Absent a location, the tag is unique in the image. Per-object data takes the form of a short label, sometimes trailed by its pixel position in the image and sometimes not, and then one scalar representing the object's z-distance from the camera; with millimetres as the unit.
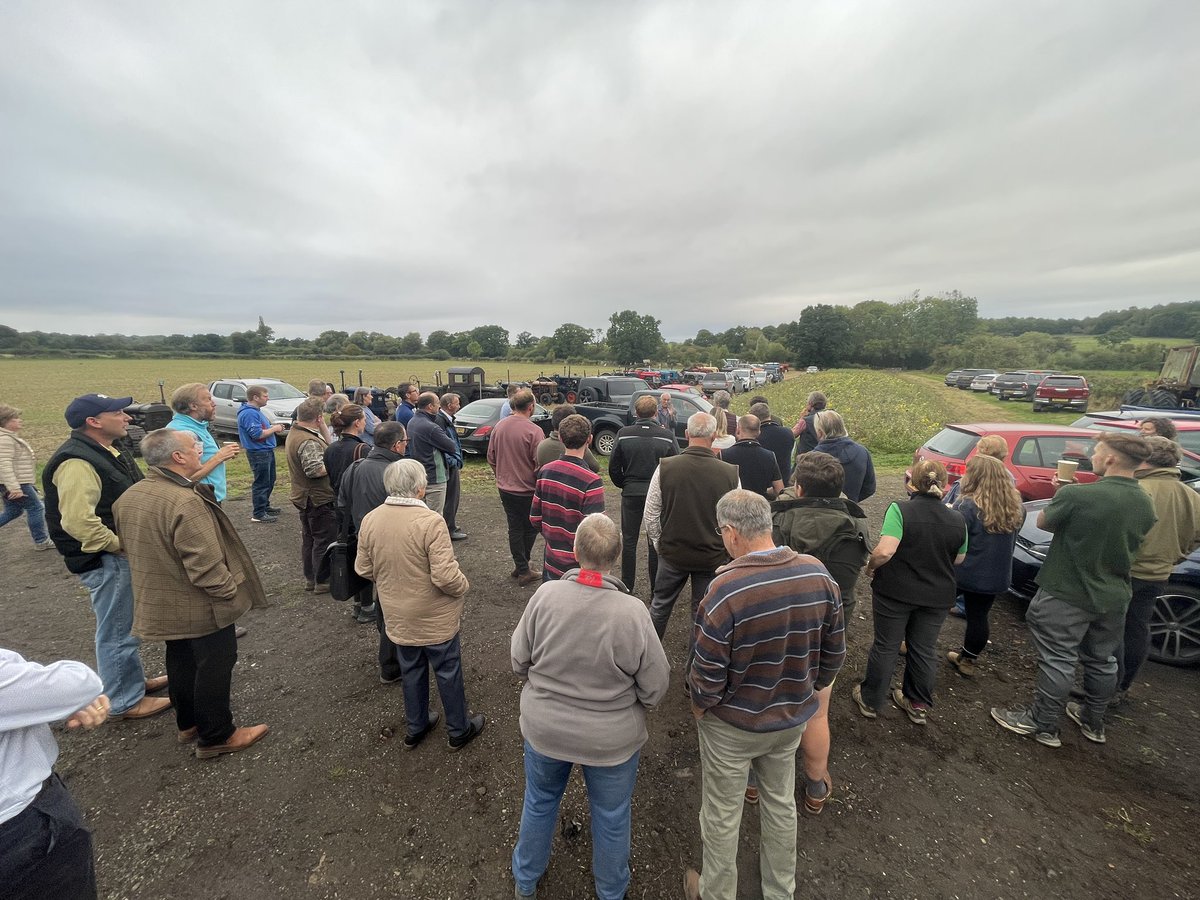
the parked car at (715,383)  30203
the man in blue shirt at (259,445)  5879
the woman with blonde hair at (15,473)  5047
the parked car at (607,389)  13992
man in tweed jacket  2510
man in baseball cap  2754
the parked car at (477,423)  10336
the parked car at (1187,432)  5768
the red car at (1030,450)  6137
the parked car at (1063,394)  20500
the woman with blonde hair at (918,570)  2816
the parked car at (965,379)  34969
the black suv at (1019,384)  25078
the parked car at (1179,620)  3598
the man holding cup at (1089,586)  2742
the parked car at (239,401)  12984
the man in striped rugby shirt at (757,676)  1881
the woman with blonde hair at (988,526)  3213
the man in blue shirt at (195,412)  4109
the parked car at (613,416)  11414
